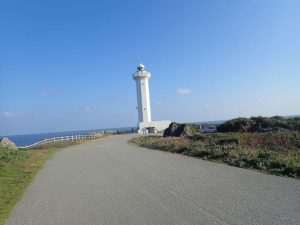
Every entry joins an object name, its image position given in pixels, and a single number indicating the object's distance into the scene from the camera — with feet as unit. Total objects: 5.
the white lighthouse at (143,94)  118.47
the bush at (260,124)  58.95
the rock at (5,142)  64.87
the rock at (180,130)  72.95
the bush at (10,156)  34.53
